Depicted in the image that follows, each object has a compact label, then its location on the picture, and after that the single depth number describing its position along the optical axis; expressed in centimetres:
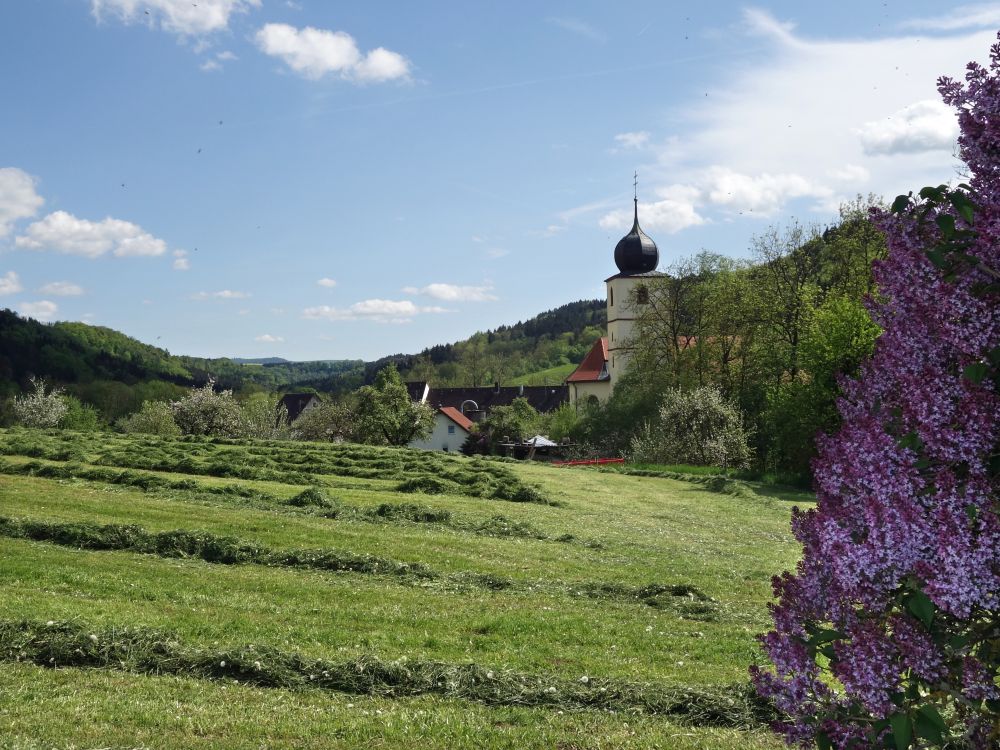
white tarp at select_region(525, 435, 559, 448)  7144
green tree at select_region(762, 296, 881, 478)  4041
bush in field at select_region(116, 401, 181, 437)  7681
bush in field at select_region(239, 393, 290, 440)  7950
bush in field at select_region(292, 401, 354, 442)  8031
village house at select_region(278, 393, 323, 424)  12830
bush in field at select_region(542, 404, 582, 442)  6999
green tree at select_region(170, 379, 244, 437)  7119
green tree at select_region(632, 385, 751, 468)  4956
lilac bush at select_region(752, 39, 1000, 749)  367
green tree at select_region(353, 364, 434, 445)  6981
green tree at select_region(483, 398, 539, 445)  7881
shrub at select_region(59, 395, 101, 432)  7896
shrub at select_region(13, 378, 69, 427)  7456
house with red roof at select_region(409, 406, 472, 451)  10794
